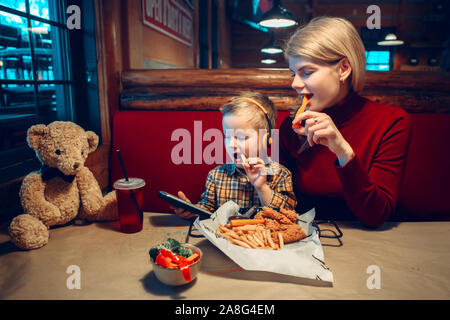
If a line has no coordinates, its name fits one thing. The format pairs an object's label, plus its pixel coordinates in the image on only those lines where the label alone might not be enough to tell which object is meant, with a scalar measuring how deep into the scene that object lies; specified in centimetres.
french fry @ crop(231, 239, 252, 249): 99
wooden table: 85
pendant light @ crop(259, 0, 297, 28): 389
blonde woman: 115
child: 131
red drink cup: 125
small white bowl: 85
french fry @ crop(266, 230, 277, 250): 99
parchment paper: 90
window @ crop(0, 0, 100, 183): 148
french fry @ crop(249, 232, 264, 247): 100
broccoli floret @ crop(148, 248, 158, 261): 92
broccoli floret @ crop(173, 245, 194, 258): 94
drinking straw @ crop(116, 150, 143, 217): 127
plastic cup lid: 126
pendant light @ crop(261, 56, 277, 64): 930
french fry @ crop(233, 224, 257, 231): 109
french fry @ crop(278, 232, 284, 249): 101
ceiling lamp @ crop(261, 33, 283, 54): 668
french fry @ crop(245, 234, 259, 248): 99
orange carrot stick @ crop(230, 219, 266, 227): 113
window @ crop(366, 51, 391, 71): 912
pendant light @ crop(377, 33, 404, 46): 719
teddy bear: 123
